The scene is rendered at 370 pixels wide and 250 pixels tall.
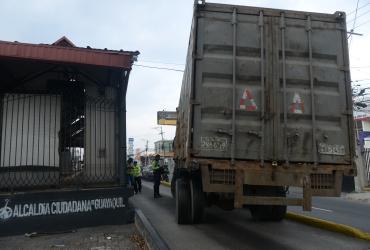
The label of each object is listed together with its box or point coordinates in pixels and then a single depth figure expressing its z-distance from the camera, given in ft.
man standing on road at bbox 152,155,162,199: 51.47
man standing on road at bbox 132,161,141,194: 57.25
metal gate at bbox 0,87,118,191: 30.99
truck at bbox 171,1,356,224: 22.80
